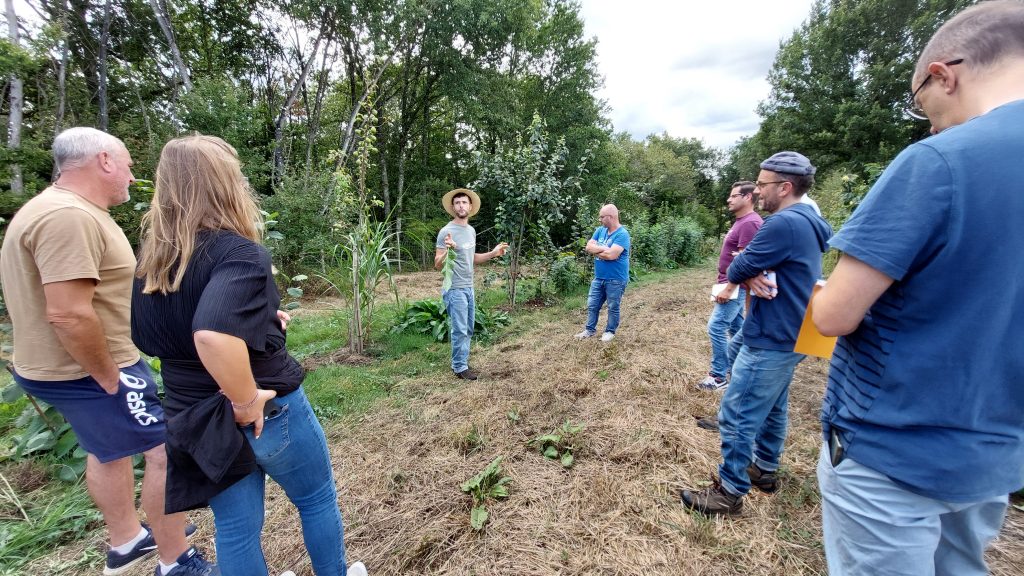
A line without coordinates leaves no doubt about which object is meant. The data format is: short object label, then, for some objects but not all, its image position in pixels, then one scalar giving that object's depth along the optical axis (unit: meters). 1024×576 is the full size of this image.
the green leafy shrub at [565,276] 8.12
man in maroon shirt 3.35
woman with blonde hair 1.17
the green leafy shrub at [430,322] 5.42
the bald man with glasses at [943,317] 0.82
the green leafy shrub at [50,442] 2.51
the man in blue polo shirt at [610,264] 4.99
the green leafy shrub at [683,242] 14.36
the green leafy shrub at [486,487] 2.31
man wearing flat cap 1.98
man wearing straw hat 4.09
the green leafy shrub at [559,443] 2.78
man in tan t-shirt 1.57
